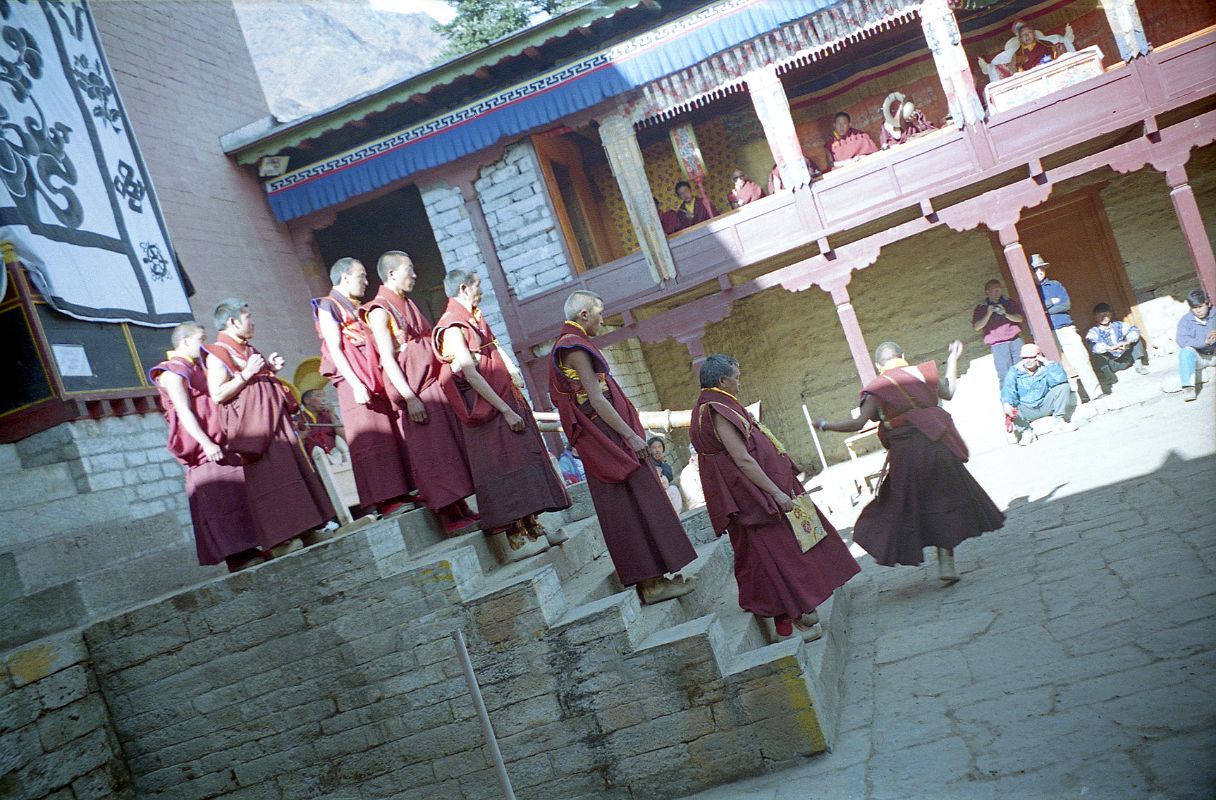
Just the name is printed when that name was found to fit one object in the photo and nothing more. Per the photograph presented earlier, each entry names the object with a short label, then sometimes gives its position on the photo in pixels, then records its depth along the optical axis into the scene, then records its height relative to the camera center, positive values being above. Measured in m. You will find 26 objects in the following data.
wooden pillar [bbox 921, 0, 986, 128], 11.38 +2.52
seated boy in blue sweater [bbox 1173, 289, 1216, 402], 10.08 -1.53
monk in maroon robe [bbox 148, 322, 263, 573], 5.05 +0.35
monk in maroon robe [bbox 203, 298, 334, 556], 4.92 +0.39
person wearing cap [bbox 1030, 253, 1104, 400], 11.34 -1.12
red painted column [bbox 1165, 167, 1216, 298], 10.75 -0.39
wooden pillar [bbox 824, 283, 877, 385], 11.99 -0.29
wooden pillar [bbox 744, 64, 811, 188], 11.77 +2.53
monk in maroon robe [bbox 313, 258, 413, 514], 4.98 +0.41
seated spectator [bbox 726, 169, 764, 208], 12.62 +1.98
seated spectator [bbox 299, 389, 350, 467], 6.01 +0.44
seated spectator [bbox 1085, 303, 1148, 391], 12.02 -1.56
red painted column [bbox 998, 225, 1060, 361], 11.18 -0.53
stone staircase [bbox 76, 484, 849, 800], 3.79 -0.99
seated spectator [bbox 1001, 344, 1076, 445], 10.35 -1.57
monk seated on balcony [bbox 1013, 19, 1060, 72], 12.09 +2.47
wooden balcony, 10.93 +1.29
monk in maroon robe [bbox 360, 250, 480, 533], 4.85 +0.28
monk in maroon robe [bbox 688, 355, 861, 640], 4.64 -0.81
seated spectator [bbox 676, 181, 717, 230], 12.88 +2.04
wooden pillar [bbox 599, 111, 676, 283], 12.14 +2.38
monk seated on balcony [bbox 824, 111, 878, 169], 12.40 +2.10
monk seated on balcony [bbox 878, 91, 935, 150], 12.20 +2.14
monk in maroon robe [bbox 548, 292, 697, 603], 4.49 -0.42
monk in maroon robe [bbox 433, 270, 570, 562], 4.62 +0.02
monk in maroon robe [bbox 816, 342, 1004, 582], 5.42 -1.11
